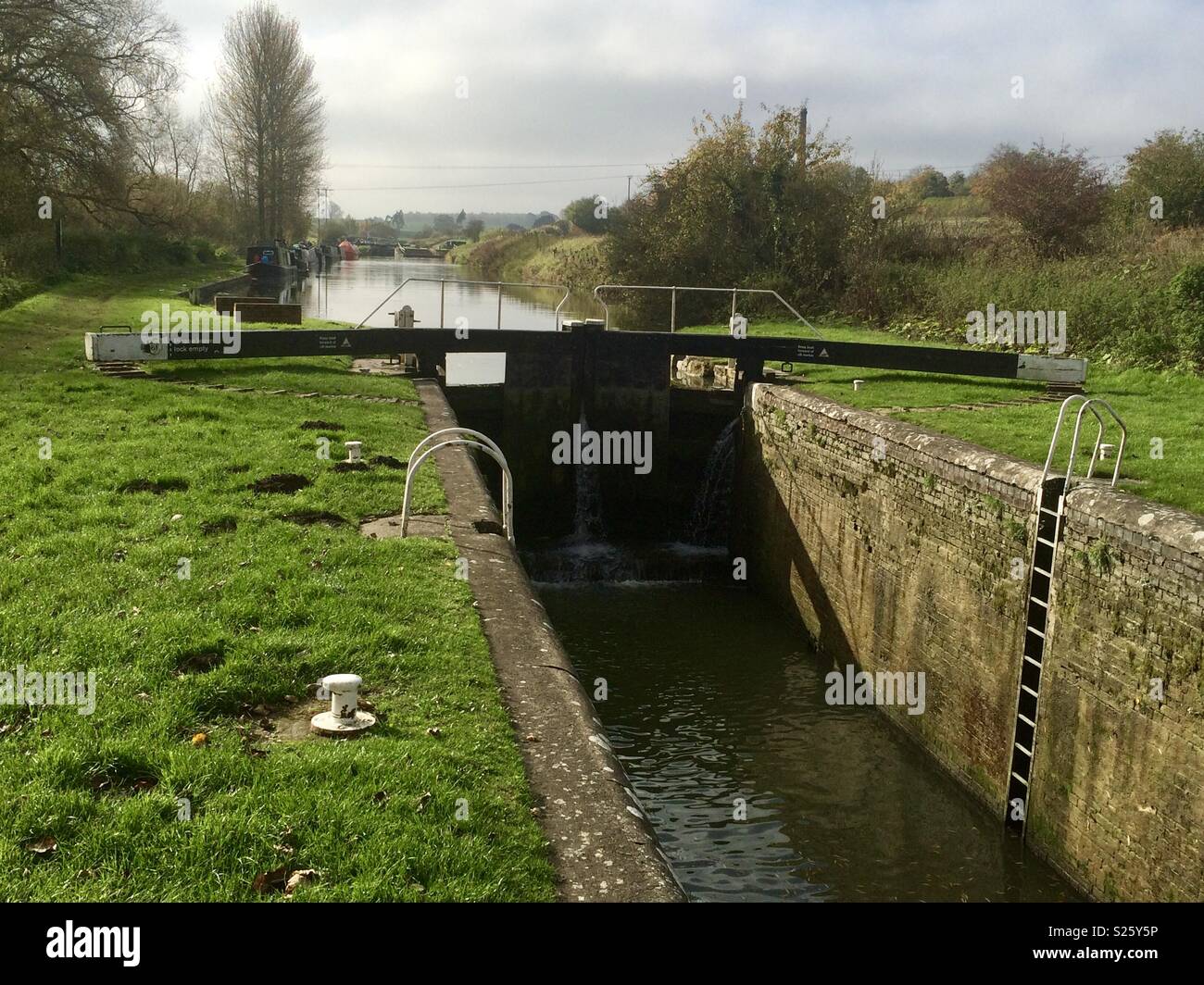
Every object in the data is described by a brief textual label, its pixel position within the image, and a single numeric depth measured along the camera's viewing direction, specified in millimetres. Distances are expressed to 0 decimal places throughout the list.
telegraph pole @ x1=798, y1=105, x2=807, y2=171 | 29766
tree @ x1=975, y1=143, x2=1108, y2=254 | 24828
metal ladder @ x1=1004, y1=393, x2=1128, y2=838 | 7957
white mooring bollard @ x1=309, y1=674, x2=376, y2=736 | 4703
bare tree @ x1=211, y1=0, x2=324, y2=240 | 58125
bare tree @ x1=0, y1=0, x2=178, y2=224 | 22078
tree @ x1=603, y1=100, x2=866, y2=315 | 27438
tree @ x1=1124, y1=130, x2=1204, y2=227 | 24359
